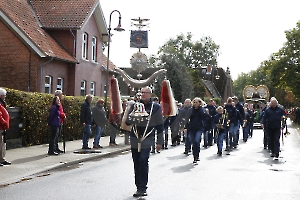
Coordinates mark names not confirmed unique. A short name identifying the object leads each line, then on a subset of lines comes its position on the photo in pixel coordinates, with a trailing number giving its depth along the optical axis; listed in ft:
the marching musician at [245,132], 74.27
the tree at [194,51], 252.62
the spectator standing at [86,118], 52.06
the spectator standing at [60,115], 47.13
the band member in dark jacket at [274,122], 46.62
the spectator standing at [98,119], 55.86
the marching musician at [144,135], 27.37
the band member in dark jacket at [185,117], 51.45
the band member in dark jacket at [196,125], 43.52
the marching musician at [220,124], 51.24
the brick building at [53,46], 80.33
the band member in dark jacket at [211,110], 59.47
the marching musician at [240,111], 56.92
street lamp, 73.31
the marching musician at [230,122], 55.36
